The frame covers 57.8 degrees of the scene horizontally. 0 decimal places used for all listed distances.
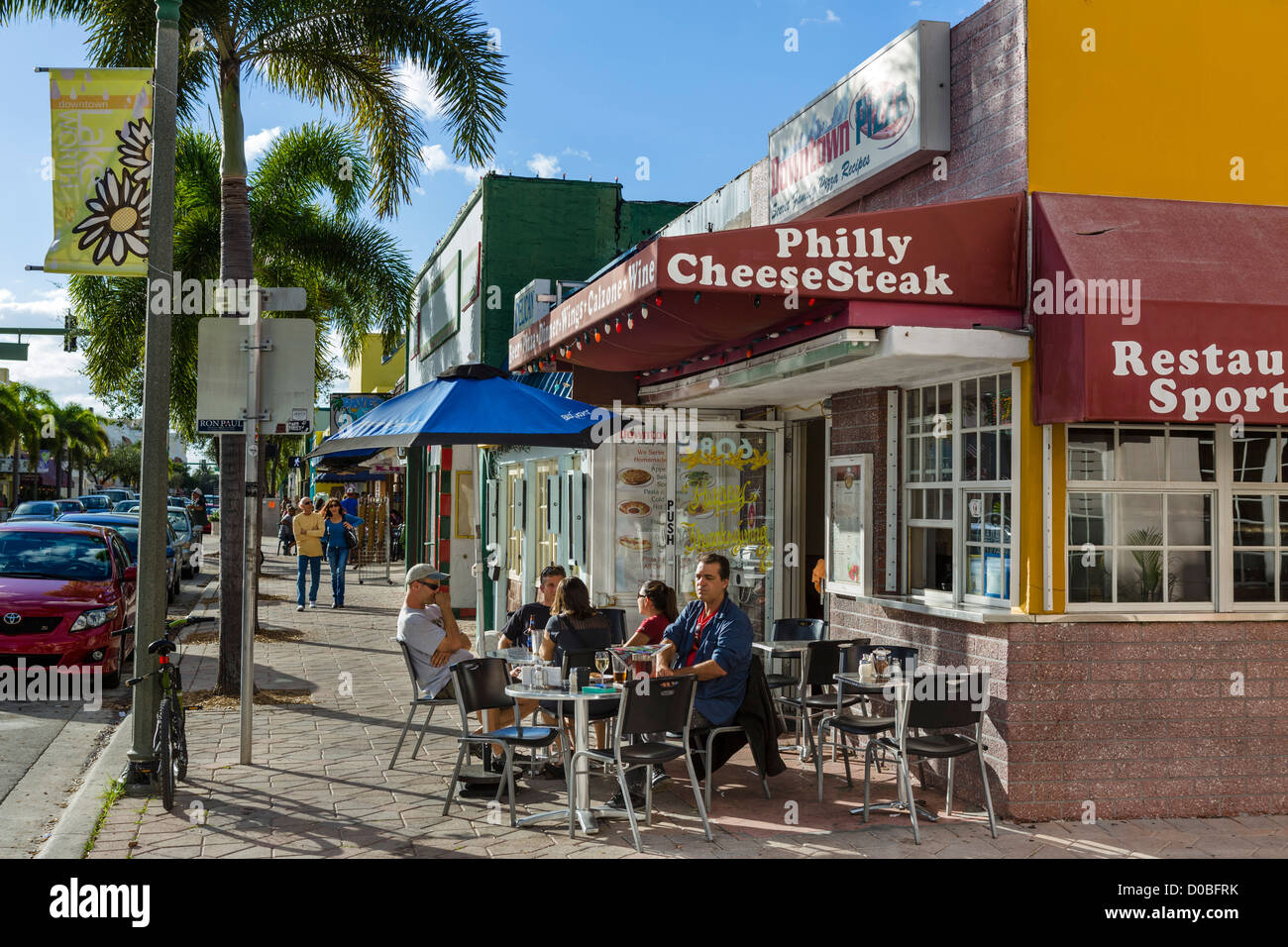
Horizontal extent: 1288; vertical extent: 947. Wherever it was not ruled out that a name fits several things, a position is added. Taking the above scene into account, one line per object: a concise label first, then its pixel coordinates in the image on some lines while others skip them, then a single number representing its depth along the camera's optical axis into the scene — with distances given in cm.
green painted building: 1619
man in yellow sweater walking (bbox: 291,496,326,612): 1850
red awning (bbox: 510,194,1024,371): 653
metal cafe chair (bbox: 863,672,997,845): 650
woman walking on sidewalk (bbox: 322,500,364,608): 1967
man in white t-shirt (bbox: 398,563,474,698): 844
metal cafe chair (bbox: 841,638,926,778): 761
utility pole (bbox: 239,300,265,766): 802
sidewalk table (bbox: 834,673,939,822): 704
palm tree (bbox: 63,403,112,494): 8531
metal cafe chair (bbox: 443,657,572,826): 692
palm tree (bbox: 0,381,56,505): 5762
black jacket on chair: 747
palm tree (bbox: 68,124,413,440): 1752
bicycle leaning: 691
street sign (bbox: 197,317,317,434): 816
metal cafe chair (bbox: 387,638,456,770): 805
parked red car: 1109
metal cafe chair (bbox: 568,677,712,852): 638
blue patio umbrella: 834
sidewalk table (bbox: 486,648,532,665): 810
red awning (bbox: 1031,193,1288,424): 623
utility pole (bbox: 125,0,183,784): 744
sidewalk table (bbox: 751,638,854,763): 870
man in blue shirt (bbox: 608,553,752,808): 721
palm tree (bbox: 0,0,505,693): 1098
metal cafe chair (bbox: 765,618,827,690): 911
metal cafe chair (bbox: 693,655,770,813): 707
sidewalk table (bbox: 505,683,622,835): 673
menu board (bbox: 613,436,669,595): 1124
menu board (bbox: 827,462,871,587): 862
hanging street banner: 773
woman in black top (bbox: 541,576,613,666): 796
